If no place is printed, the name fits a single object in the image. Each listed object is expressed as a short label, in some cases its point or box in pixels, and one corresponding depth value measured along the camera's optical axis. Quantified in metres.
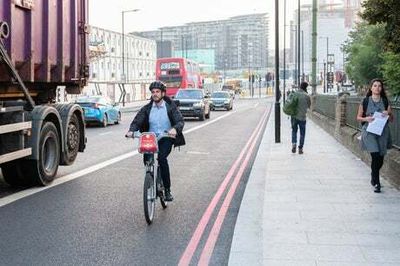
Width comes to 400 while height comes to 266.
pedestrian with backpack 14.74
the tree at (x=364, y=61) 39.34
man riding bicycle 7.74
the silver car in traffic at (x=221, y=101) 49.60
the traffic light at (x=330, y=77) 70.59
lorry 8.97
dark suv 32.28
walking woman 9.10
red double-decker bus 45.41
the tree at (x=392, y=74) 18.98
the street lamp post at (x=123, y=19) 58.50
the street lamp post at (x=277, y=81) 18.12
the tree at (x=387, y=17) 9.22
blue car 26.30
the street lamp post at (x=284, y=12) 36.42
